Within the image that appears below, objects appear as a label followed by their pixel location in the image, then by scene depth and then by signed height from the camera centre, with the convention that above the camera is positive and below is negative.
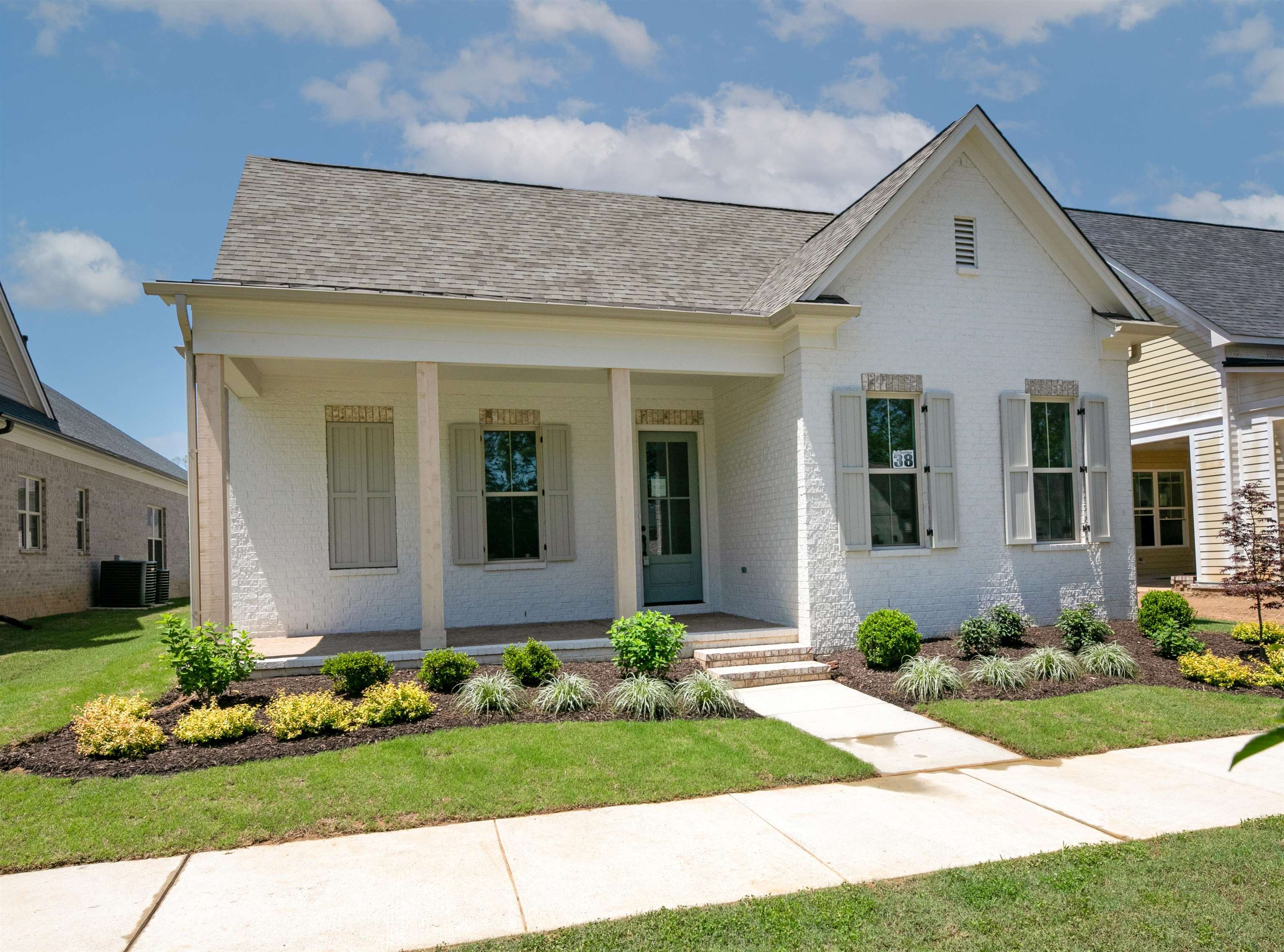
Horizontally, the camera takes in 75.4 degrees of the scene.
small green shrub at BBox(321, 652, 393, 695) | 7.36 -1.39
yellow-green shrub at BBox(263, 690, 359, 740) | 6.27 -1.53
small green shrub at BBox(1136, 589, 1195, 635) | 9.50 -1.36
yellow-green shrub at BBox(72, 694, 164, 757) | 5.89 -1.52
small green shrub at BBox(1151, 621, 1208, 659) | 8.91 -1.61
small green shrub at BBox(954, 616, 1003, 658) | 9.08 -1.52
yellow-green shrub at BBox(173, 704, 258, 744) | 6.13 -1.53
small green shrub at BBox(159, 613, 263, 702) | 7.02 -1.17
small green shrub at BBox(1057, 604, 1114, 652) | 9.19 -1.49
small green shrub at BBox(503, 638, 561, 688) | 7.86 -1.45
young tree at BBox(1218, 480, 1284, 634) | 9.43 -0.72
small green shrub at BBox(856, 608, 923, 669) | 8.70 -1.46
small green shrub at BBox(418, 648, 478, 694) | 7.55 -1.43
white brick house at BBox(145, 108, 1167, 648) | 9.40 +1.20
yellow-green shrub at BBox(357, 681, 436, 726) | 6.63 -1.54
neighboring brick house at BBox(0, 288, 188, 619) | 14.41 +0.59
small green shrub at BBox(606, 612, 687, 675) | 7.81 -1.28
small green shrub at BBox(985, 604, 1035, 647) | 9.50 -1.45
